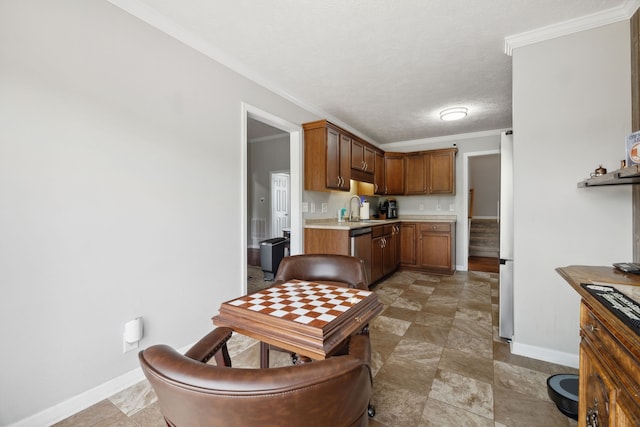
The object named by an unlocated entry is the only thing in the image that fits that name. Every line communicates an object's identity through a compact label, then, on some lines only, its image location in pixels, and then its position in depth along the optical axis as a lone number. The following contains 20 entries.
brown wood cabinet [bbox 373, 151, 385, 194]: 5.09
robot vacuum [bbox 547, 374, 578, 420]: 1.55
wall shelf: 1.10
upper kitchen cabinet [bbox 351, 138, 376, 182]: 4.33
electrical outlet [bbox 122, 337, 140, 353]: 1.85
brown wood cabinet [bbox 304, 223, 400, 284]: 3.49
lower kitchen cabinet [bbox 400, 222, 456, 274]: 4.85
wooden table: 0.94
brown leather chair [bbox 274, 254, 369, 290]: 1.72
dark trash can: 4.39
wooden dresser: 0.75
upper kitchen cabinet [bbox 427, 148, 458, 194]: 5.07
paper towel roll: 5.13
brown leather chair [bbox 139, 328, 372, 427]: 0.50
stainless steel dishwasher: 3.53
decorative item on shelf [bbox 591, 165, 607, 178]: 1.57
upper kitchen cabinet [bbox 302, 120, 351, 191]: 3.60
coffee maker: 5.70
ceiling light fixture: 3.82
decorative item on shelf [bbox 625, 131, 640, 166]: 1.20
